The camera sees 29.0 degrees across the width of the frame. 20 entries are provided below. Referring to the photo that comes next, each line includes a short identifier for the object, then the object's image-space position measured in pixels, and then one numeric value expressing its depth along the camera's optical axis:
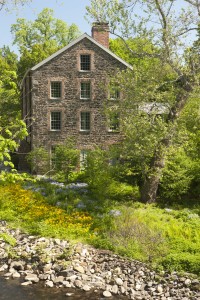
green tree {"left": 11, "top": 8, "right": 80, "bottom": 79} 51.83
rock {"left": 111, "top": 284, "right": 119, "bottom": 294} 14.70
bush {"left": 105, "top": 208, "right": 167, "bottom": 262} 16.78
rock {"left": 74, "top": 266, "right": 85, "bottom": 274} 16.07
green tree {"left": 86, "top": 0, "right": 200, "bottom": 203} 20.95
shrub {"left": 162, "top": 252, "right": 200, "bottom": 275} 15.58
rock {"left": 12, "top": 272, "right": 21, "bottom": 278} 15.78
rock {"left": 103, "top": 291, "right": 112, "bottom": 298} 14.40
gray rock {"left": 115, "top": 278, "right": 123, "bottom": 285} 15.16
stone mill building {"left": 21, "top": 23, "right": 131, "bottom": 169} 31.28
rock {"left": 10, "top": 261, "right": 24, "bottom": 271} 16.44
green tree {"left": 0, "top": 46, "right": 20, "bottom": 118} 44.79
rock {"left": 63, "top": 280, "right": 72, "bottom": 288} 15.13
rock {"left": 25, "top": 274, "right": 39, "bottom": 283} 15.45
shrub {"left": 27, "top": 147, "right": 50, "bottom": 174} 30.20
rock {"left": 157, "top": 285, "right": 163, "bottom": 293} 14.57
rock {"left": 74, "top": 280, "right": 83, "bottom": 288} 15.09
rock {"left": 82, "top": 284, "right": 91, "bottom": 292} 14.84
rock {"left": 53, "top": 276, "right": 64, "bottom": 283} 15.41
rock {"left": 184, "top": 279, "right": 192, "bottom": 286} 14.84
